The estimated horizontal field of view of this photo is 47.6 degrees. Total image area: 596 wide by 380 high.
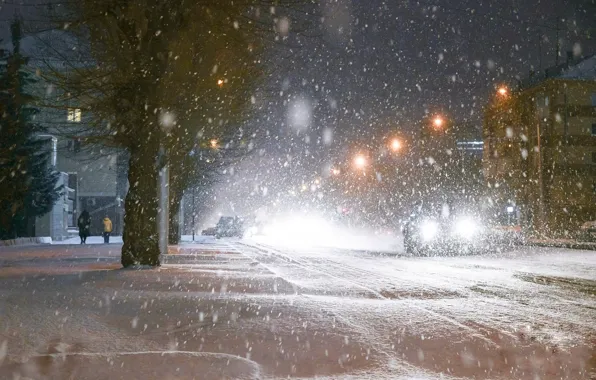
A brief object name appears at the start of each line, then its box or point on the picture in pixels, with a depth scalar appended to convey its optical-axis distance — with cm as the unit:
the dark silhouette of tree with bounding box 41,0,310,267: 1622
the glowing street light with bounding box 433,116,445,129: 3550
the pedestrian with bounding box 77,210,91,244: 3603
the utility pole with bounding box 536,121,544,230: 4116
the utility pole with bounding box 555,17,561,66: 5317
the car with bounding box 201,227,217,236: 7681
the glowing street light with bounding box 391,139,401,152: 4447
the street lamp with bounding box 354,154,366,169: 5787
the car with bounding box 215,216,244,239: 6179
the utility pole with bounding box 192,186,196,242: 4728
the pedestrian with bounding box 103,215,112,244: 3678
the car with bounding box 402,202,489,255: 2955
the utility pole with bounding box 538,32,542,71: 4886
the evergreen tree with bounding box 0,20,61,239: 3378
